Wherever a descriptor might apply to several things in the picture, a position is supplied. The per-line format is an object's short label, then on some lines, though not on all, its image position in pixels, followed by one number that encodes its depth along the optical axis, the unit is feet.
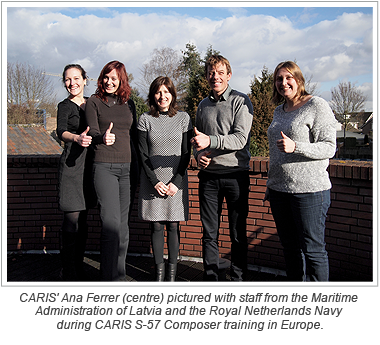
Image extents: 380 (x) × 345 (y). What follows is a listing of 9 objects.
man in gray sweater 9.11
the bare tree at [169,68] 101.96
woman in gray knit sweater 7.54
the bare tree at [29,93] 72.64
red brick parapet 10.14
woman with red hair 9.30
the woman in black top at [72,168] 9.87
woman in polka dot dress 9.66
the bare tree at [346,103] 140.05
